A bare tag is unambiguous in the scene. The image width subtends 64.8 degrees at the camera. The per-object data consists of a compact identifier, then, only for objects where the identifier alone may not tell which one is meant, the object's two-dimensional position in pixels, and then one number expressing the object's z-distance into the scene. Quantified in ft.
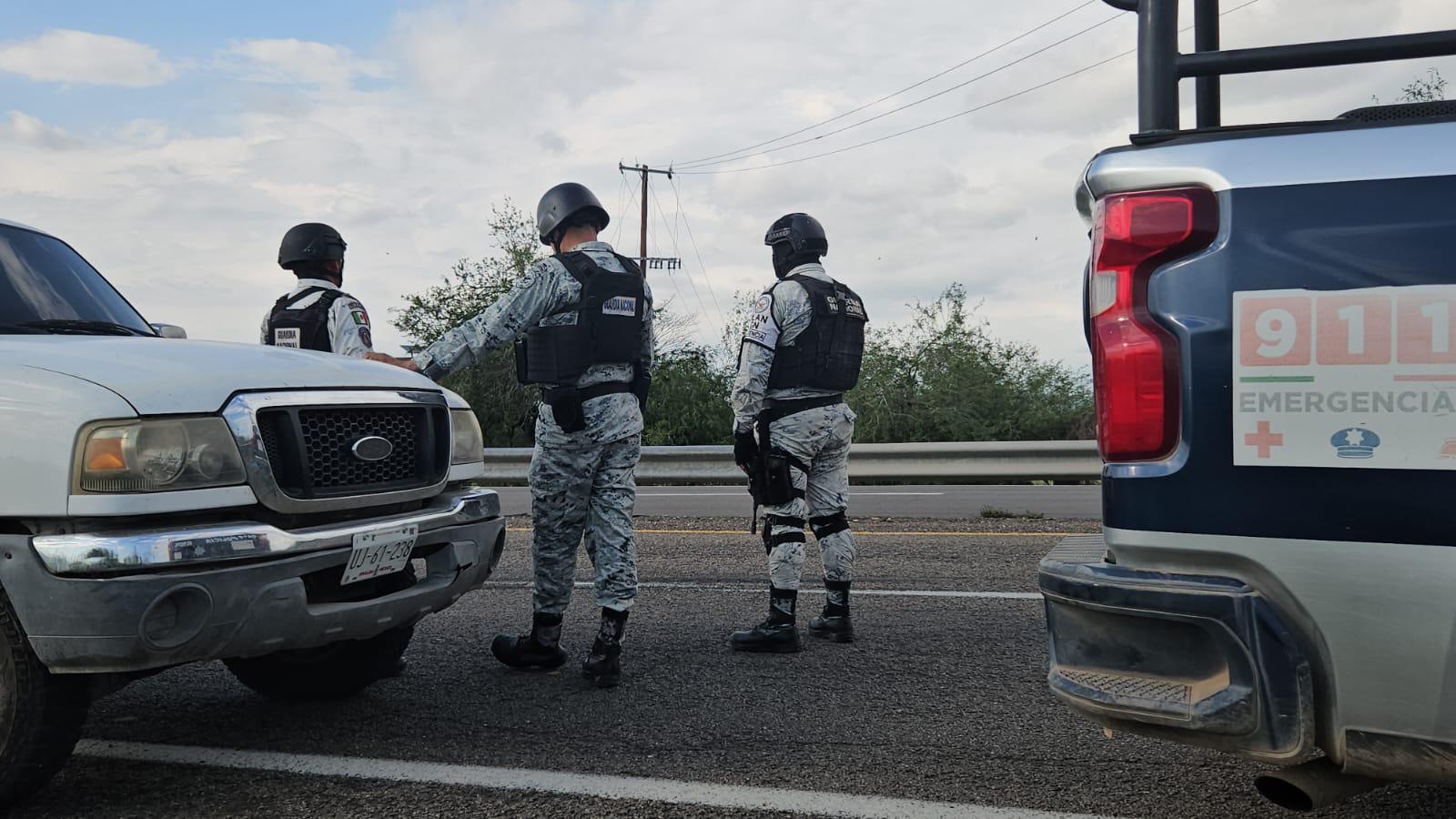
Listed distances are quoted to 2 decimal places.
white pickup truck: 9.10
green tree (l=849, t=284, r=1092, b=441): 58.85
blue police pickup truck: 6.19
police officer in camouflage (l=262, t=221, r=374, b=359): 16.22
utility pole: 119.44
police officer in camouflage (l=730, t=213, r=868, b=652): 17.16
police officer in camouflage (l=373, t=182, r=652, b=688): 14.83
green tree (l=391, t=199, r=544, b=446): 70.64
